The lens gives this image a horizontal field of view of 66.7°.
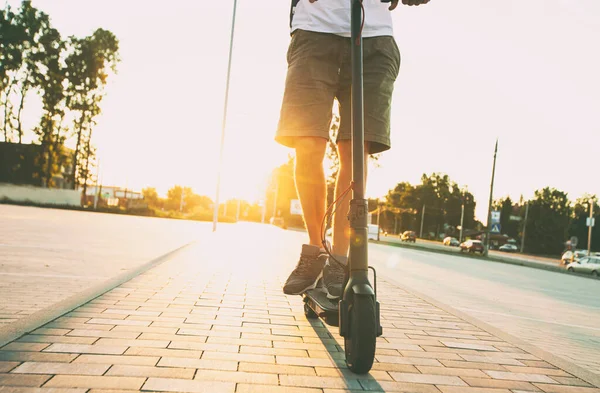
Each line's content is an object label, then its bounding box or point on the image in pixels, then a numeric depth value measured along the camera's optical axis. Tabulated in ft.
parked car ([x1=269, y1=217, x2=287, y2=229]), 212.56
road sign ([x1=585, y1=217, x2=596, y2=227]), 123.40
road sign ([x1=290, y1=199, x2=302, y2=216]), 221.46
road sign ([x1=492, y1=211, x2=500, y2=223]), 91.51
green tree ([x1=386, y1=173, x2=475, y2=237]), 350.02
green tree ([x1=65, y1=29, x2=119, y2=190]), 136.26
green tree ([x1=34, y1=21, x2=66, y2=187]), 133.59
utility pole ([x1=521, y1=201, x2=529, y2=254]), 228.76
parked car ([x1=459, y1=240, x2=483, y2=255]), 144.56
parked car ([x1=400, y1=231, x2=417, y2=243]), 199.93
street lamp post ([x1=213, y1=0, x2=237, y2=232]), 74.51
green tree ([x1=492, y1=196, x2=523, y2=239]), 334.44
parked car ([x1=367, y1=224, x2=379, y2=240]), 146.70
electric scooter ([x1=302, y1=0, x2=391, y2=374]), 5.85
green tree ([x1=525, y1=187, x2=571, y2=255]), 238.27
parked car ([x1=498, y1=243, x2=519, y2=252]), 246.31
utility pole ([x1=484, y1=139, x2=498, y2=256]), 92.94
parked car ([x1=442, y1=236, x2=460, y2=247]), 234.79
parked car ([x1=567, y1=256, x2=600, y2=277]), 91.61
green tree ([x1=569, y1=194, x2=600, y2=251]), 244.22
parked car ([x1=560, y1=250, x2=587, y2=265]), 135.64
